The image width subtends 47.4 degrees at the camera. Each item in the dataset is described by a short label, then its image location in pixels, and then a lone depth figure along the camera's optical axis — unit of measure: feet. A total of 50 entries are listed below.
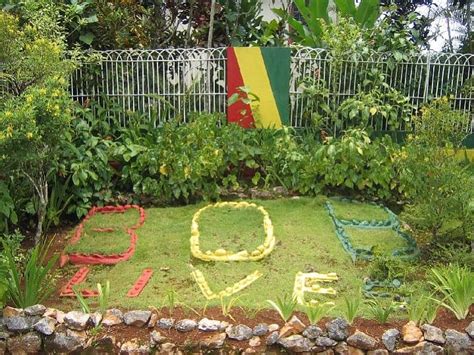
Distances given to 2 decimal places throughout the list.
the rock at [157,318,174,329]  12.48
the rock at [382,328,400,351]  11.85
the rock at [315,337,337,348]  11.96
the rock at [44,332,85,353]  12.37
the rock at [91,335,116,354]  12.30
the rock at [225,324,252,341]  12.14
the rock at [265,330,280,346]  11.99
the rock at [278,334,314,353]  11.93
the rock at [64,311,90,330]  12.50
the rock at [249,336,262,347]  12.09
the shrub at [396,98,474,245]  15.19
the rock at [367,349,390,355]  11.85
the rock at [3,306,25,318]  12.62
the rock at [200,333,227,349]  12.09
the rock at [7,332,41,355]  12.47
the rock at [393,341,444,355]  11.75
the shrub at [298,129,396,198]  20.26
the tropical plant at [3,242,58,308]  13.14
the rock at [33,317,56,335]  12.45
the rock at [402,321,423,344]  11.85
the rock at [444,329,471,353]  11.86
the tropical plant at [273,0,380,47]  26.54
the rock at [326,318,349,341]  11.98
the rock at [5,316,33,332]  12.50
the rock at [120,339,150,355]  12.17
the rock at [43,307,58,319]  12.75
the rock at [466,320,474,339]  11.94
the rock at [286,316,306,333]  12.11
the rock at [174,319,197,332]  12.37
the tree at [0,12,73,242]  14.57
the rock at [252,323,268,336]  12.17
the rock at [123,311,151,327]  12.56
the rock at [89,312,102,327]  12.53
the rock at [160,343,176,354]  12.18
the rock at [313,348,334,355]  11.98
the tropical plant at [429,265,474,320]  12.57
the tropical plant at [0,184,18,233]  16.71
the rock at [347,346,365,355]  11.94
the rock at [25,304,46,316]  12.70
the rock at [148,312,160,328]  12.57
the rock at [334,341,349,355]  11.96
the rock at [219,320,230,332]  12.30
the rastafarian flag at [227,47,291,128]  22.95
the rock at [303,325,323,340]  12.02
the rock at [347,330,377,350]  11.84
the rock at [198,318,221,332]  12.30
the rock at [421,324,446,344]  11.85
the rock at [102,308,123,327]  12.58
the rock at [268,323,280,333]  12.21
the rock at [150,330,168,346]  12.24
